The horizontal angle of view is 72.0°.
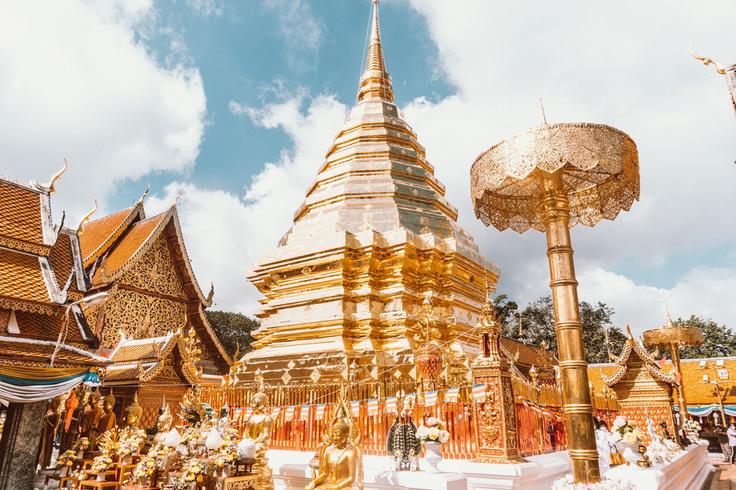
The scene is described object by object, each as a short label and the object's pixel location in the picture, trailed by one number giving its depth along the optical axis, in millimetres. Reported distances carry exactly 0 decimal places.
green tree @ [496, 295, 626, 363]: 39281
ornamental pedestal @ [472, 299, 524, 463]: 5383
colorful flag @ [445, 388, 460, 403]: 6215
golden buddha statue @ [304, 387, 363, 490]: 4512
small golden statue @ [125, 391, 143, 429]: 9789
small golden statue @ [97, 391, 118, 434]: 9047
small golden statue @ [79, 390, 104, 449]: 8980
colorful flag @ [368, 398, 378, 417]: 6707
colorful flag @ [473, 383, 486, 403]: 5676
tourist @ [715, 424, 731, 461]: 16641
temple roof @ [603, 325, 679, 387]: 12328
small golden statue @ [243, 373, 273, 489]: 5395
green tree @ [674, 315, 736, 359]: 39000
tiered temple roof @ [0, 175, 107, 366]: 7203
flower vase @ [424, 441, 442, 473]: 5277
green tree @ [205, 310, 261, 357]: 41219
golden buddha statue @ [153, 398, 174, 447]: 6176
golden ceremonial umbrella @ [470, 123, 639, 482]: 4020
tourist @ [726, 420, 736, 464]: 15115
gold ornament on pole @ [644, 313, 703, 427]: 16334
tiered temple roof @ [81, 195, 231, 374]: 14898
